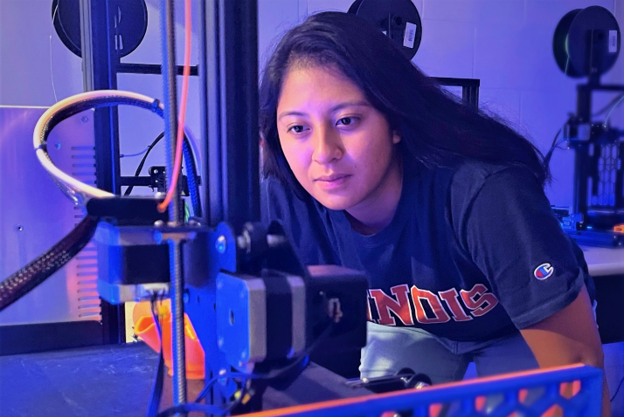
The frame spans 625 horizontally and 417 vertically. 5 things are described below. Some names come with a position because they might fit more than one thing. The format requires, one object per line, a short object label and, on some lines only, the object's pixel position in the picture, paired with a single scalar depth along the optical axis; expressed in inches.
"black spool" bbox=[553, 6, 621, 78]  79.7
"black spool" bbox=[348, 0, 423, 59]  60.6
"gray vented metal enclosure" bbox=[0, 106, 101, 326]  27.8
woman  32.9
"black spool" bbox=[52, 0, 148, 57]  47.0
